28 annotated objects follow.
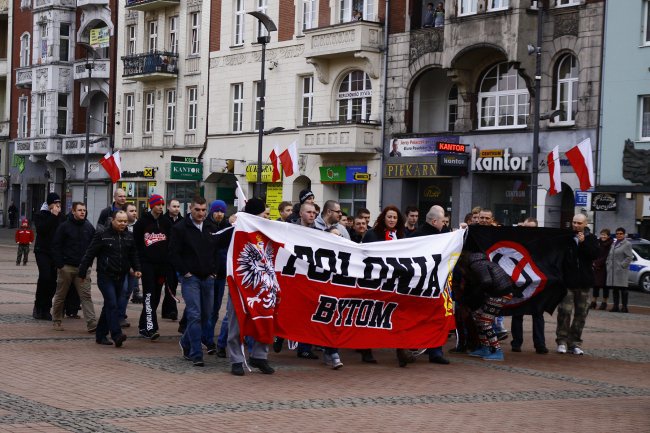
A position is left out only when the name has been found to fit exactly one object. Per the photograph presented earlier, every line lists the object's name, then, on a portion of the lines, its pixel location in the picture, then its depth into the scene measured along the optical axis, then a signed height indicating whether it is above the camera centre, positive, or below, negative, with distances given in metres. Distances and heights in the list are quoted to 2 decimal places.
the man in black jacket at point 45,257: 18.14 -1.32
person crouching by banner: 15.02 -1.39
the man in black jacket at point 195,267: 13.38 -1.04
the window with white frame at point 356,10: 41.75 +6.59
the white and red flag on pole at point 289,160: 35.84 +0.75
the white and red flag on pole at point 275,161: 37.10 +0.73
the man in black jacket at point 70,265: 16.52 -1.32
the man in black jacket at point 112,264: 14.78 -1.15
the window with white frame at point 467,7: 37.06 +6.05
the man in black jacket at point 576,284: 16.14 -1.31
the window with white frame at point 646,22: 33.06 +5.09
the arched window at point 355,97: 42.09 +3.36
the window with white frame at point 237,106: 48.47 +3.29
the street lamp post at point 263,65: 35.59 +3.83
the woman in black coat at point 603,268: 26.30 -1.75
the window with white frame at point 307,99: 44.47 +3.40
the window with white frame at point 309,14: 43.75 +6.70
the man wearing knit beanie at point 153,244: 16.83 -1.00
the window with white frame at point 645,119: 33.22 +2.24
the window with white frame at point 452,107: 39.81 +2.90
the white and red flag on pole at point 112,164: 41.74 +0.52
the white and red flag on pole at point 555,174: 31.03 +0.50
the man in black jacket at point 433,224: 15.06 -0.49
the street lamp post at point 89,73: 49.18 +4.92
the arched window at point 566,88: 34.88 +3.27
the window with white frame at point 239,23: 48.28 +6.86
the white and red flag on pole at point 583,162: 29.73 +0.82
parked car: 32.03 -2.04
